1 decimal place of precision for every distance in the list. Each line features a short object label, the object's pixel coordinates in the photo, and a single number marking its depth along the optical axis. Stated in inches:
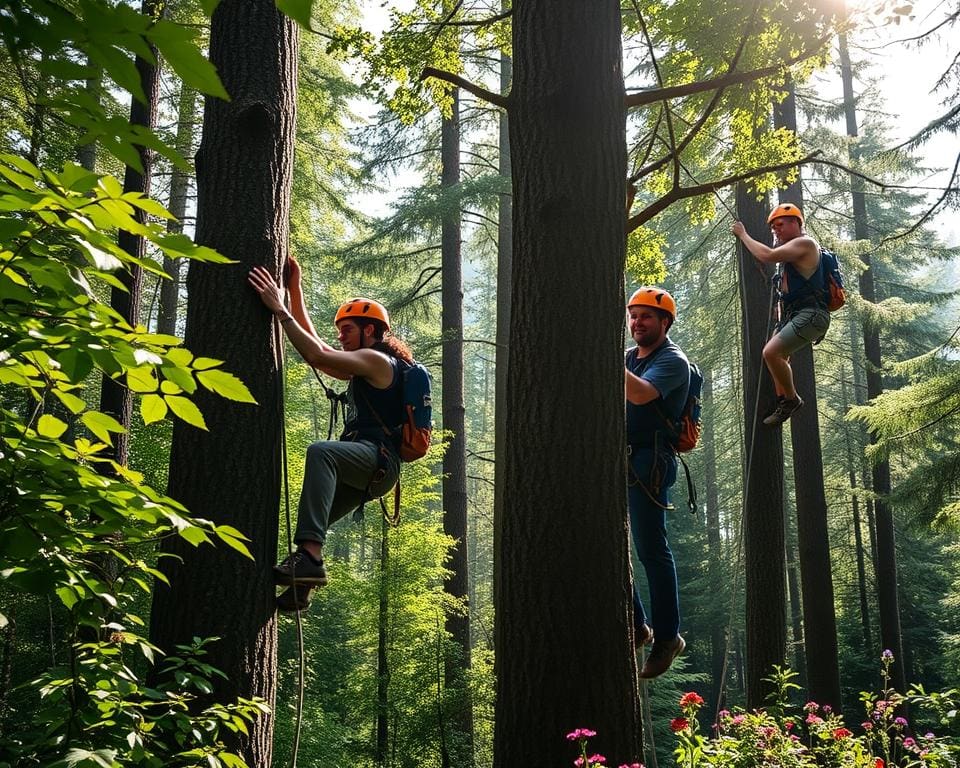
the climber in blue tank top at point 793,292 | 265.0
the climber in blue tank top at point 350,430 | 152.6
